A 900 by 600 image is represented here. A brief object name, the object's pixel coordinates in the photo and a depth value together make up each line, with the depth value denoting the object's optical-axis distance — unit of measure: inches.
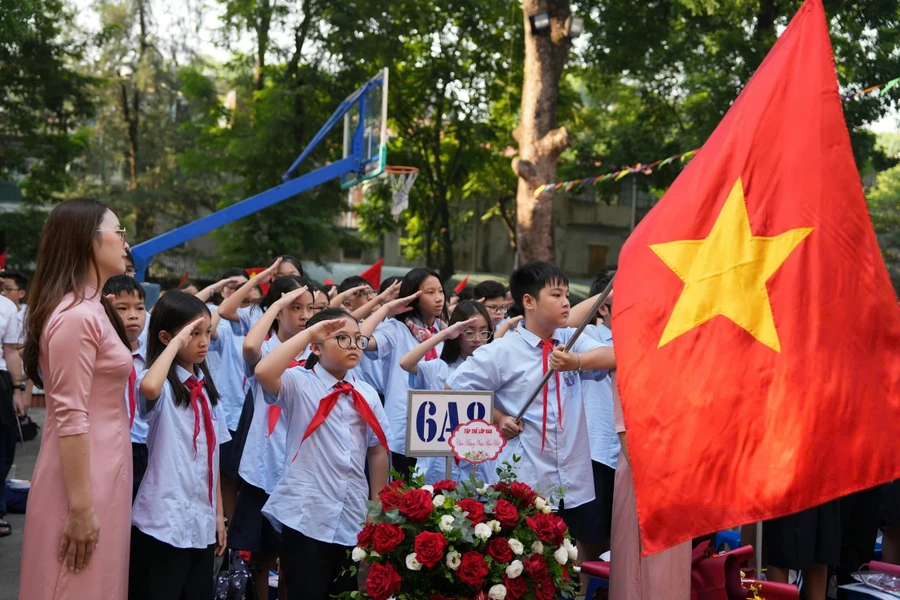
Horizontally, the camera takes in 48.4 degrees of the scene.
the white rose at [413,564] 153.6
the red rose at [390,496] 162.6
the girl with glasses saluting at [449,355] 227.5
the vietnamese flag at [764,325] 127.3
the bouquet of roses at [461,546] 154.7
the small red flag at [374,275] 395.2
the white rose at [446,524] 157.1
